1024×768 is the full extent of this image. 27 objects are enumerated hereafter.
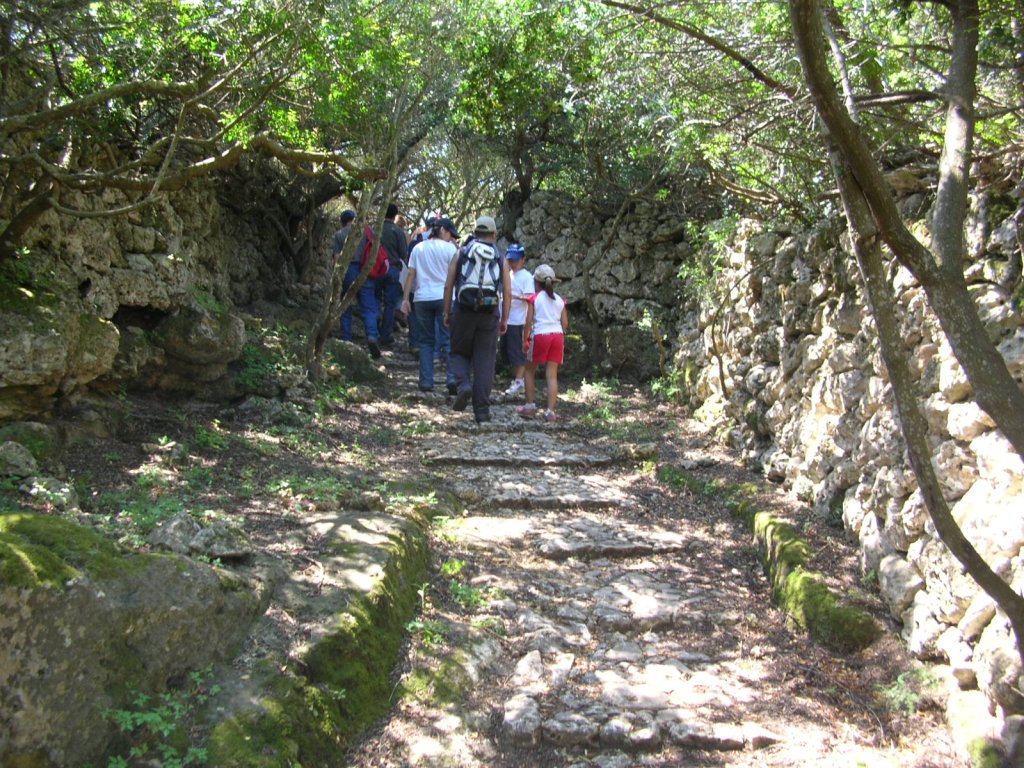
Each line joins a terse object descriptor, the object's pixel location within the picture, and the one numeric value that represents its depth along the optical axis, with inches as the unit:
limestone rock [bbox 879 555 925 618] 153.2
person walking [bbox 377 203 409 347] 455.8
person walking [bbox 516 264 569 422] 345.1
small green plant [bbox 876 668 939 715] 133.0
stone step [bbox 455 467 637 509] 239.9
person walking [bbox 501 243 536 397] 361.4
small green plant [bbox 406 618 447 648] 151.3
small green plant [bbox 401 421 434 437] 297.4
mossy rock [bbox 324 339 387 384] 366.3
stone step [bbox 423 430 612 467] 273.1
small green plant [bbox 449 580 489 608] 171.3
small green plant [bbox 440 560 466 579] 183.6
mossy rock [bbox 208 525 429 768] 105.6
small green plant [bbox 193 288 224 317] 267.0
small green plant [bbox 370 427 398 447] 283.3
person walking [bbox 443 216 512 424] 303.9
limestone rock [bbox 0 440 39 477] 159.2
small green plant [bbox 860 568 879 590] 169.2
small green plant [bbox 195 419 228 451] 230.5
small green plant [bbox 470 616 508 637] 161.8
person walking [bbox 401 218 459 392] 363.6
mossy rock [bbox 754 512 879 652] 154.7
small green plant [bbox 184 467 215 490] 196.5
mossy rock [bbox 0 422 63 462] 181.2
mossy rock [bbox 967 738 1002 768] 113.7
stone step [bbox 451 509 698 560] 206.7
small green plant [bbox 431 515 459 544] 203.9
